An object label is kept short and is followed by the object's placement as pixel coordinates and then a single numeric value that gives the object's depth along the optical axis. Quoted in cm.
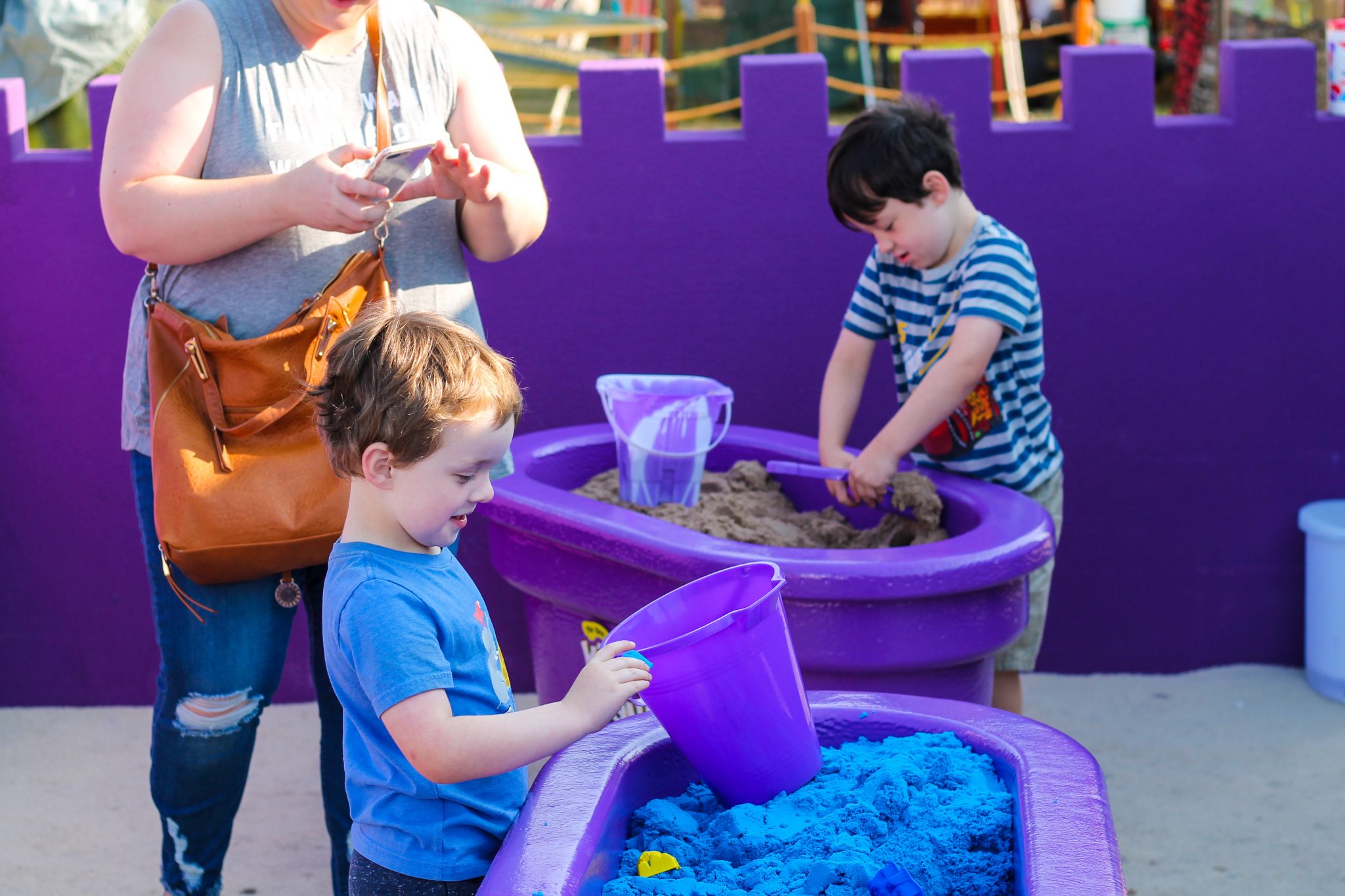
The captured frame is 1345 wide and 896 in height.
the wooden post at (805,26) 813
